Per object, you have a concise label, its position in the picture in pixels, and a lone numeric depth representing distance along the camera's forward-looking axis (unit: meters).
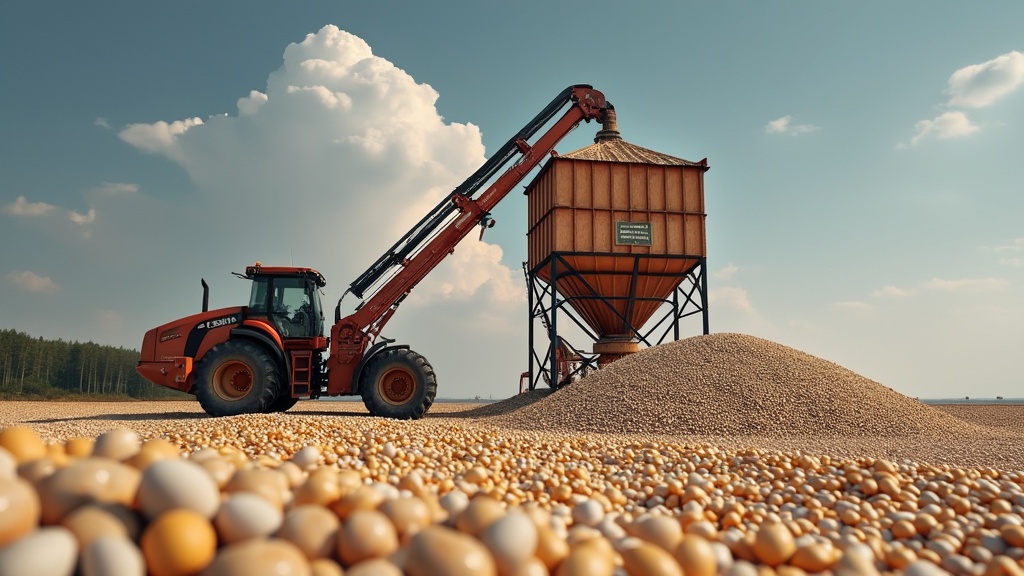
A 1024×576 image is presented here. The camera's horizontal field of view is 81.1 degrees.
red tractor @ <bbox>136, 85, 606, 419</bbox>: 9.82
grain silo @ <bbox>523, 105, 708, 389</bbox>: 14.58
